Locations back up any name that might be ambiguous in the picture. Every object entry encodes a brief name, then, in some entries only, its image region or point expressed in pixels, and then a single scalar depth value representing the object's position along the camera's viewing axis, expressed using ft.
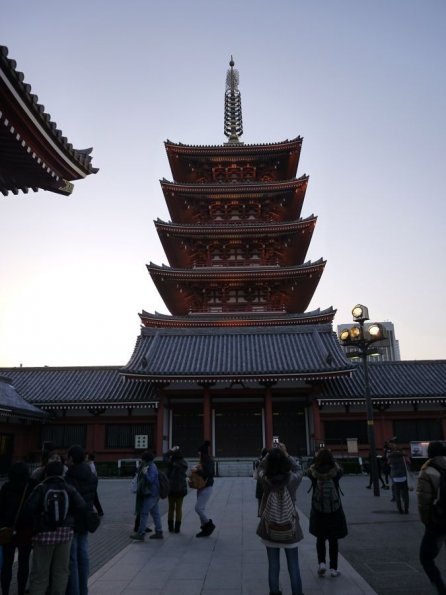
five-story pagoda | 83.71
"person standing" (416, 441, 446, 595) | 17.67
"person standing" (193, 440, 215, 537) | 30.50
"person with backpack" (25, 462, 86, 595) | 15.81
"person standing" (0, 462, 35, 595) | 17.67
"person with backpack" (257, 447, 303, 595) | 17.28
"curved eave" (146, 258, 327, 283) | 102.99
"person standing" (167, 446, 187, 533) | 31.14
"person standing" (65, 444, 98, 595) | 17.80
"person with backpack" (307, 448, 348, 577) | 21.44
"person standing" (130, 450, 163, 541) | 29.37
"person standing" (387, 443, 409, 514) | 37.24
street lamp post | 52.44
